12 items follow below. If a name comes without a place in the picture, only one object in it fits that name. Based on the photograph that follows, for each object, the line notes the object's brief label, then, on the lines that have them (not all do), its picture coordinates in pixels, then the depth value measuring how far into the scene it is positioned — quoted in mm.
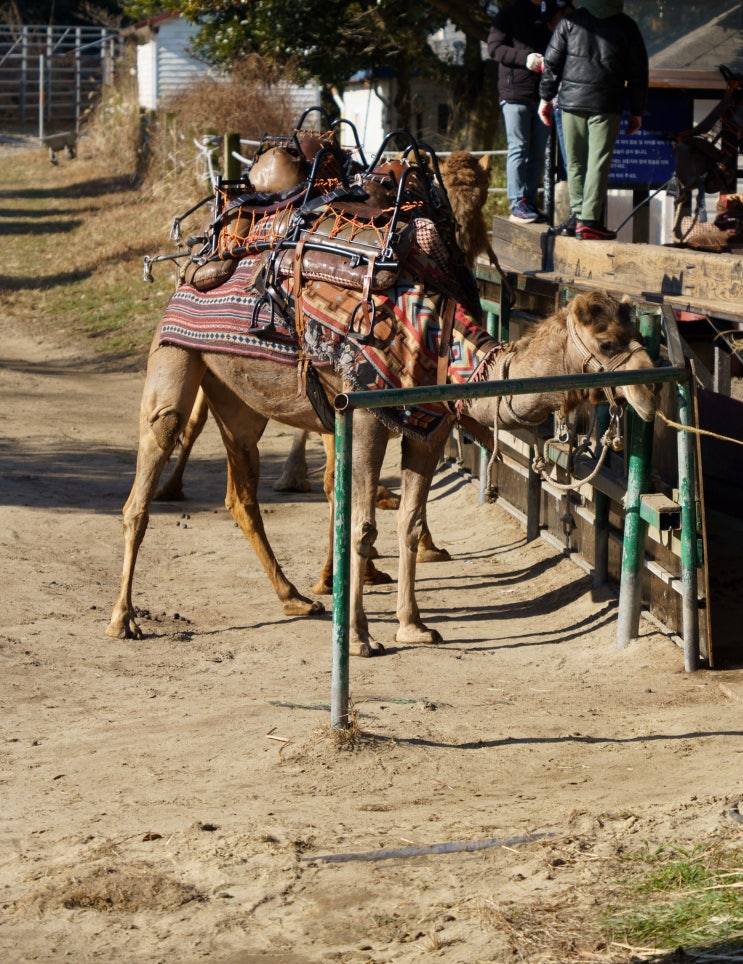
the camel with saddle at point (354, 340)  12047
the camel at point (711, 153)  19359
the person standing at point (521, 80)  18750
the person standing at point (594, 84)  16078
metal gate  82375
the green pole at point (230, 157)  30453
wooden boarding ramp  12453
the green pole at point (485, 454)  19125
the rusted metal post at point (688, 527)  11766
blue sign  21844
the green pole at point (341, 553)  9687
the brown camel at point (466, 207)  14898
